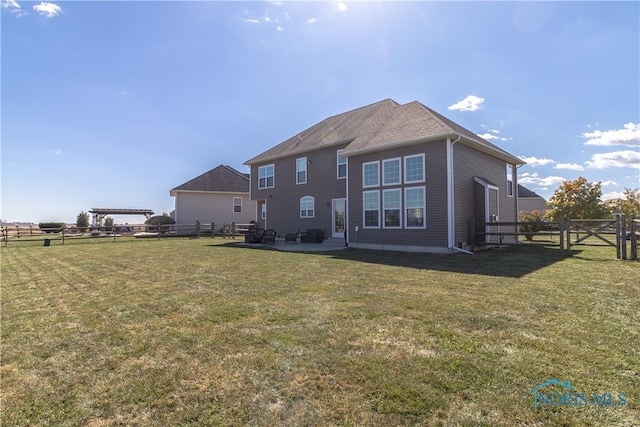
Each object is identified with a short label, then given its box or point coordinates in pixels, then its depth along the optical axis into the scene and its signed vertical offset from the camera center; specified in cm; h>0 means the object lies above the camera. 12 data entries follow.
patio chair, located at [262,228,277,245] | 1648 -79
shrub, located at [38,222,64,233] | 2758 -10
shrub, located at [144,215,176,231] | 2659 +27
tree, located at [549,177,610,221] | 2422 +155
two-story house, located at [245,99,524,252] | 1154 +175
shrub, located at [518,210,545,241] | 2028 +16
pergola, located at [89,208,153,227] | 2857 +103
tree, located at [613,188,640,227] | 2505 +147
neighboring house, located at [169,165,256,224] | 2661 +200
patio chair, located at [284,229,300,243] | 1648 -79
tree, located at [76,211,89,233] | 2944 +33
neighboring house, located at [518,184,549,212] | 4112 +265
